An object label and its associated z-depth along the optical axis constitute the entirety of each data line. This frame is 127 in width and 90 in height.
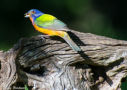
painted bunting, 5.39
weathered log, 4.65
